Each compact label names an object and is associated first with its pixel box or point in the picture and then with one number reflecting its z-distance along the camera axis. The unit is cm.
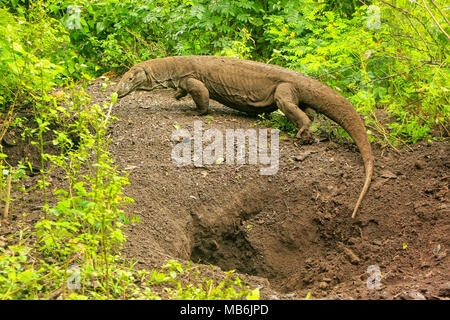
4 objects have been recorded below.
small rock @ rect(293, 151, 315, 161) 596
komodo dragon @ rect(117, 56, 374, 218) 622
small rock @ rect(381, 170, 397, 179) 538
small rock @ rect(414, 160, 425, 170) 534
